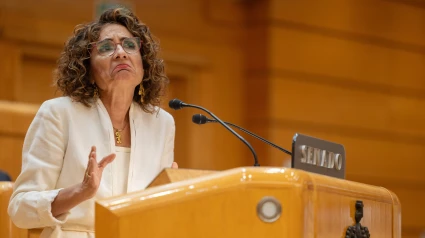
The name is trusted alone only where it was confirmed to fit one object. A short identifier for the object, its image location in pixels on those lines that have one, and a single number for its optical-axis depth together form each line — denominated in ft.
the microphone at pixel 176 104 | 16.47
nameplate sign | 12.44
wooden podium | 11.20
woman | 14.78
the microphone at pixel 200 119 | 16.37
